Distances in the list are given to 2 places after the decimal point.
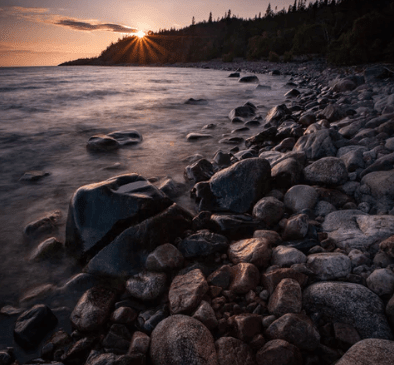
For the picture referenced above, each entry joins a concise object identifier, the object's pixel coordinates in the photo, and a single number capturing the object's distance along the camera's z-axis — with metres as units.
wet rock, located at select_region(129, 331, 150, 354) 1.64
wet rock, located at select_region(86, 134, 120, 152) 5.81
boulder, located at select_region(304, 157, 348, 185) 3.23
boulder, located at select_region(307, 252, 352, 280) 1.95
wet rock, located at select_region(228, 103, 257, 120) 8.57
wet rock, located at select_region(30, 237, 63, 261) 2.65
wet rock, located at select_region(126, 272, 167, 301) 2.08
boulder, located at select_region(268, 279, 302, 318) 1.72
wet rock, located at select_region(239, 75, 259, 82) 20.77
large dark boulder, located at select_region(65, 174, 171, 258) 2.56
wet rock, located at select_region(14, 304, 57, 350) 1.83
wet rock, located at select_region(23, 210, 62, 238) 3.02
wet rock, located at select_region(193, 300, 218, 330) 1.74
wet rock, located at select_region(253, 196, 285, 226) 2.82
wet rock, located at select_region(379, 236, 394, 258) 1.96
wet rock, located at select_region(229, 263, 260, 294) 1.97
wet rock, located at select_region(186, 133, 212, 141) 6.50
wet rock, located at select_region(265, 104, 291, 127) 7.23
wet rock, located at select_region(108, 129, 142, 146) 6.12
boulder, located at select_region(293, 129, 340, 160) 4.07
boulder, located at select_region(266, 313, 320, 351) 1.54
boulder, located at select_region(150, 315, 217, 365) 1.47
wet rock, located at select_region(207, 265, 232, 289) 2.06
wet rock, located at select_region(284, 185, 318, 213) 2.95
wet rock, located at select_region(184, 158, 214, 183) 4.12
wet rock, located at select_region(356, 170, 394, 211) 2.78
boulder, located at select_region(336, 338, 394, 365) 1.28
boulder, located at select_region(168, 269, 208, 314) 1.85
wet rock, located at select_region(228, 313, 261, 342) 1.64
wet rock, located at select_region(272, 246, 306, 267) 2.10
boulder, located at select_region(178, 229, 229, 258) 2.42
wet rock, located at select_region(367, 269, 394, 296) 1.75
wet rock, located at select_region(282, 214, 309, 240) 2.45
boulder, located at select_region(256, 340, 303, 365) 1.46
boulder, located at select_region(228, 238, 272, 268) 2.17
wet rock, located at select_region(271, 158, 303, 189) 3.37
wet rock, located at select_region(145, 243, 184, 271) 2.28
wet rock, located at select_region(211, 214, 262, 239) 2.70
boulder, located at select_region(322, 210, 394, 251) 2.22
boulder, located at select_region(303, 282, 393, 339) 1.59
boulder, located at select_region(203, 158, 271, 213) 3.17
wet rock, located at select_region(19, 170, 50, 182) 4.35
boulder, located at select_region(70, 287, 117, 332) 1.88
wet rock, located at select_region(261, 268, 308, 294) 1.92
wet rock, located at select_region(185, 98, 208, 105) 11.74
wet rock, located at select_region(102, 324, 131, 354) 1.72
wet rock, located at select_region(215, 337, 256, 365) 1.50
